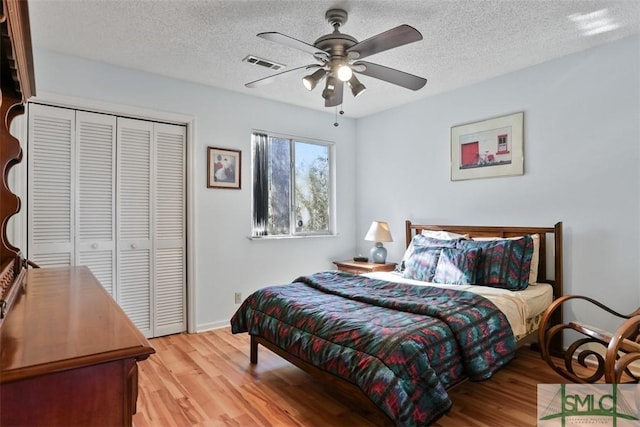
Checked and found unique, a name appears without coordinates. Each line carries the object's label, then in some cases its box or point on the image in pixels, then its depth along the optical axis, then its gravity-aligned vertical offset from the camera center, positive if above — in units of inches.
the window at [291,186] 171.6 +13.1
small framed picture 153.4 +19.0
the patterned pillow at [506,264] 120.5 -17.0
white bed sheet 103.9 -25.9
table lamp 173.9 -11.9
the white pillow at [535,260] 125.9 -16.2
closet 121.5 +3.0
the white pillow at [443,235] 147.9 -9.2
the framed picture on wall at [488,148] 138.7 +25.2
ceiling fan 83.3 +38.6
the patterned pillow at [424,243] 141.3 -12.2
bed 73.5 -25.7
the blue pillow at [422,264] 134.3 -19.1
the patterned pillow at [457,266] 123.9 -18.4
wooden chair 77.7 -32.6
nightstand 168.9 -25.0
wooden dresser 28.7 -12.5
